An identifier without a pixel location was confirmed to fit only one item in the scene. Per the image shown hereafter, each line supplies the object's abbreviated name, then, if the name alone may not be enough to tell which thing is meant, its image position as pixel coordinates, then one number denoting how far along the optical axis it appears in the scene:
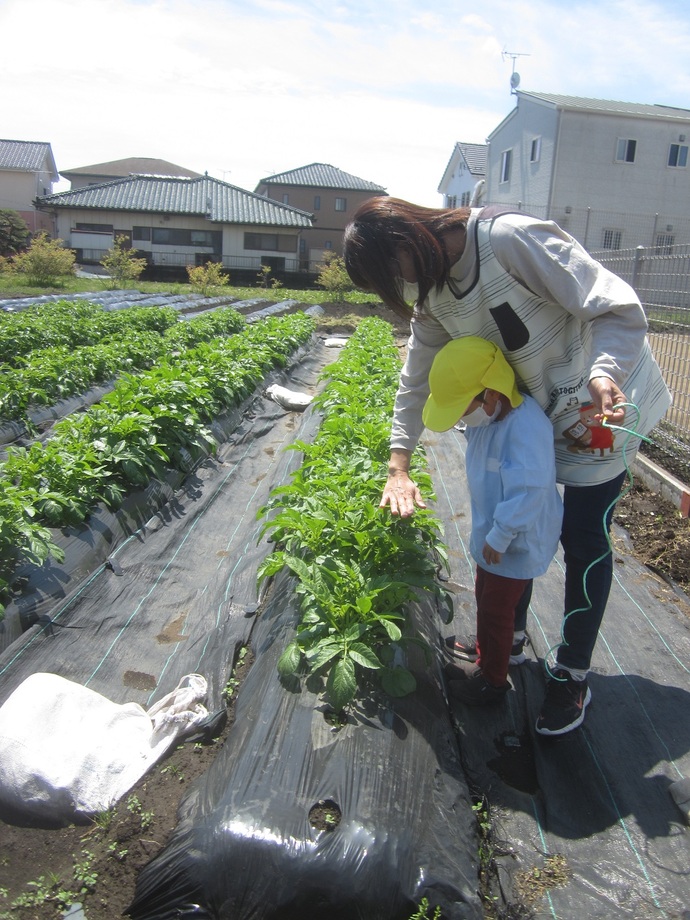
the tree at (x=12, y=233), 30.44
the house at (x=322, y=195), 41.25
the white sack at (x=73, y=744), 2.05
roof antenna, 27.62
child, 2.14
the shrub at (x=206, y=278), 24.51
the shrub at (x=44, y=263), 24.03
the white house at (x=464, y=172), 34.16
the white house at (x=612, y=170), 24.33
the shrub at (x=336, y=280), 24.95
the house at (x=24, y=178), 41.79
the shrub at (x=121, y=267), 25.39
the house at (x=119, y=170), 51.34
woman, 2.00
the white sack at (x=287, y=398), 7.86
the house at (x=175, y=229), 32.66
